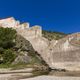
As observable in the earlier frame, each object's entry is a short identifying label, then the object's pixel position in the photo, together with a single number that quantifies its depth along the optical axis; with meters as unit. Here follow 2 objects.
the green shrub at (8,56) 15.09
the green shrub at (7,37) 16.60
